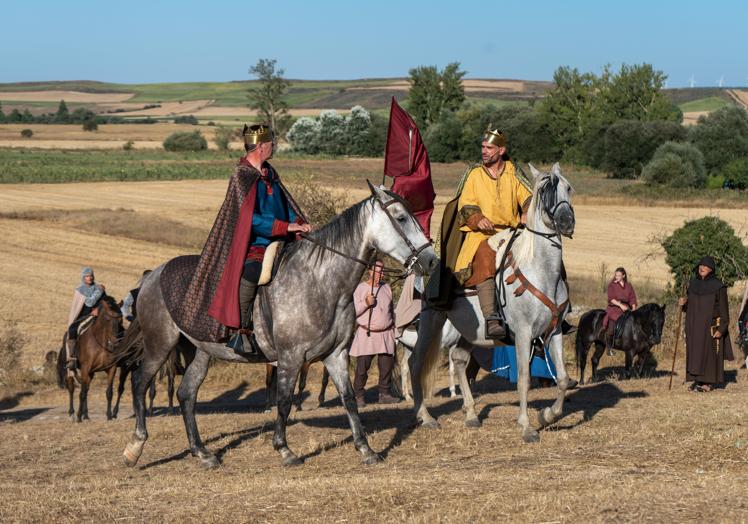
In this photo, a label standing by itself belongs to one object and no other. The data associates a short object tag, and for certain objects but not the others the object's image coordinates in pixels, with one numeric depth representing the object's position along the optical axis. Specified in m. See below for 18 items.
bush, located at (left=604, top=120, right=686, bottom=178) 75.31
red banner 11.49
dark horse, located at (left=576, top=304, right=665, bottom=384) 19.55
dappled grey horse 9.89
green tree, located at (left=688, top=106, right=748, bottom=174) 71.94
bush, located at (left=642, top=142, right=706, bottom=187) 61.16
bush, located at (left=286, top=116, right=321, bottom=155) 94.19
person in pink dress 17.39
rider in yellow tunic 11.57
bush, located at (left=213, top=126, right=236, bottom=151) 101.75
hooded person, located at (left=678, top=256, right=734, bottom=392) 16.28
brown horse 17.97
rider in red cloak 10.23
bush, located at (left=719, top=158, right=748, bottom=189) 60.16
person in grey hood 18.50
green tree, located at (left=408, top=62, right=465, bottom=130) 104.25
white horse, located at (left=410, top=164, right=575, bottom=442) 10.84
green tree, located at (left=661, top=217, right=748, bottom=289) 24.66
